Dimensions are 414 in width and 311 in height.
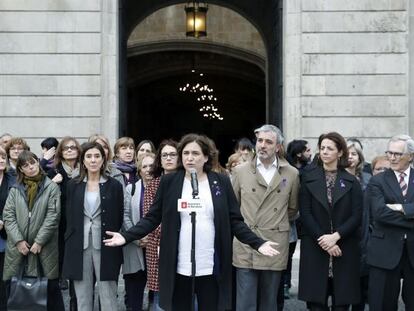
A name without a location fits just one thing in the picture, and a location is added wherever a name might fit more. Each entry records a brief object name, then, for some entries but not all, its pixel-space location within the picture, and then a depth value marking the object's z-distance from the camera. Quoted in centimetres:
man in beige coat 724
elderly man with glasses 722
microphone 584
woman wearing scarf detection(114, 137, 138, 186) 876
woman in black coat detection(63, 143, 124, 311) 728
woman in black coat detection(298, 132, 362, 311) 721
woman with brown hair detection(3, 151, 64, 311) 771
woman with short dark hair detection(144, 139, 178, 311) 746
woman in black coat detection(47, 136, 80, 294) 861
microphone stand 586
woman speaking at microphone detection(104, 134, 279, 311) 620
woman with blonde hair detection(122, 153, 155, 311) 778
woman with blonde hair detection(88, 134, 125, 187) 840
